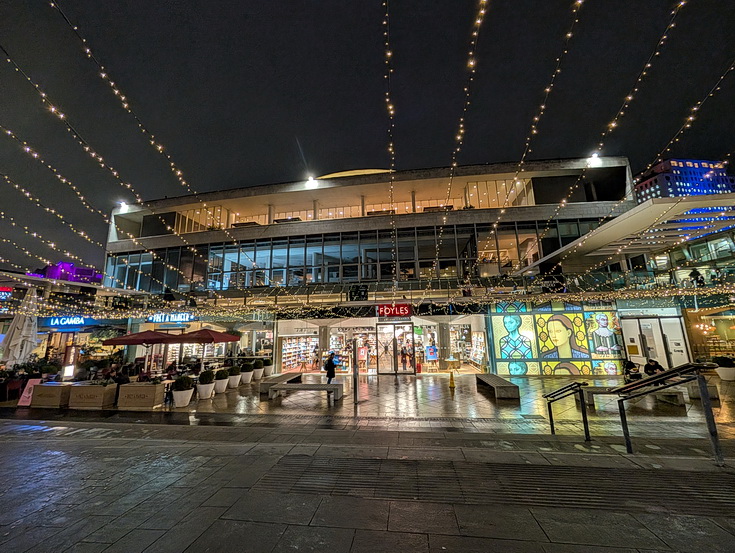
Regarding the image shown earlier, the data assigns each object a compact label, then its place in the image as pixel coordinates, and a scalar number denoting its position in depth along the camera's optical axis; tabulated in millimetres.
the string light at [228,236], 19072
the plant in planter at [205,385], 10914
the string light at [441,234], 8352
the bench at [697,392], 9109
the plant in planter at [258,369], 15228
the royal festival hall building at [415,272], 15039
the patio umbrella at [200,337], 10895
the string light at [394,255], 17181
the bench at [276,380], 11180
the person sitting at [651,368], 10172
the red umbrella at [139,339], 10591
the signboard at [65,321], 18016
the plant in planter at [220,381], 11726
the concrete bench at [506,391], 9812
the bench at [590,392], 8224
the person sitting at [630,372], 10203
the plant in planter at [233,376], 12875
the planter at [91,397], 9672
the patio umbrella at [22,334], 11250
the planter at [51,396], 9781
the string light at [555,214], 16788
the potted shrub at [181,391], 9758
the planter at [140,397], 9508
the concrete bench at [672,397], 8758
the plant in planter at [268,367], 15998
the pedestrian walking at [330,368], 11719
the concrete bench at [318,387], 10117
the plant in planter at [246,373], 14039
